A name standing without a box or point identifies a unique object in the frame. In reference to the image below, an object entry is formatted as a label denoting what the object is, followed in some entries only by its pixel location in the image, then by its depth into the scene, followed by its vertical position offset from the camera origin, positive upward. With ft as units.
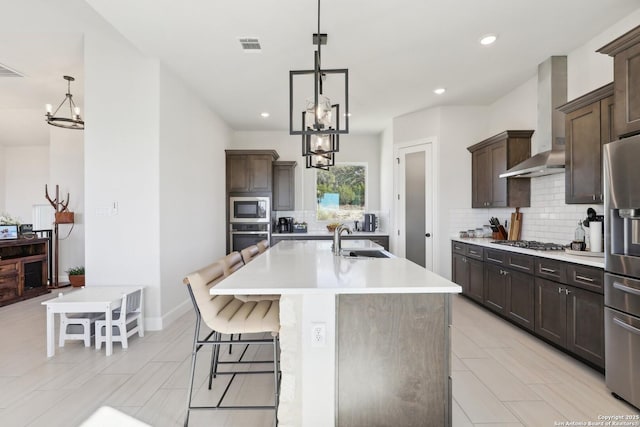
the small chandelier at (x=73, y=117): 13.35 +4.30
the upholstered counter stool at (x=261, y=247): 11.11 -1.12
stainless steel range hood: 11.14 +3.69
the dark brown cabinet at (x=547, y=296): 7.98 -2.55
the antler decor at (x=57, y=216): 17.65 -0.01
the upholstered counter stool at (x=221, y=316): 6.00 -2.04
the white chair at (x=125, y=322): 9.55 -3.29
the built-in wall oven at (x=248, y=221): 19.26 -0.36
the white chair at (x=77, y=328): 9.48 -3.43
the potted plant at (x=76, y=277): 17.26 -3.32
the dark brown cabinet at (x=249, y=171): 19.36 +2.67
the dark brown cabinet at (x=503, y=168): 13.14 +2.00
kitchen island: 5.32 -2.37
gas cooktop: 10.48 -1.09
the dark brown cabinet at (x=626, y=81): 6.80 +2.94
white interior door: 16.67 +0.64
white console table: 9.06 -2.60
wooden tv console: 14.64 -2.57
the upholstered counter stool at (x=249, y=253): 9.46 -1.19
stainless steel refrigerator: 6.50 -1.16
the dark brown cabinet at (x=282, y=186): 20.40 +1.82
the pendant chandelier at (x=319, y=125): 6.93 +2.08
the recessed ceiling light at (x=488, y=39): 9.71 +5.43
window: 21.79 +1.55
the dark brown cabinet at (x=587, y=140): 8.53 +2.09
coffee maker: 20.49 -0.65
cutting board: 13.62 -0.47
